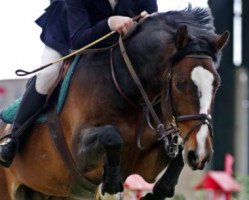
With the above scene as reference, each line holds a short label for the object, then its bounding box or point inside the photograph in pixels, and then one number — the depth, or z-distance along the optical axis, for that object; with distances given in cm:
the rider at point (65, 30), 1373
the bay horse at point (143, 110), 1220
